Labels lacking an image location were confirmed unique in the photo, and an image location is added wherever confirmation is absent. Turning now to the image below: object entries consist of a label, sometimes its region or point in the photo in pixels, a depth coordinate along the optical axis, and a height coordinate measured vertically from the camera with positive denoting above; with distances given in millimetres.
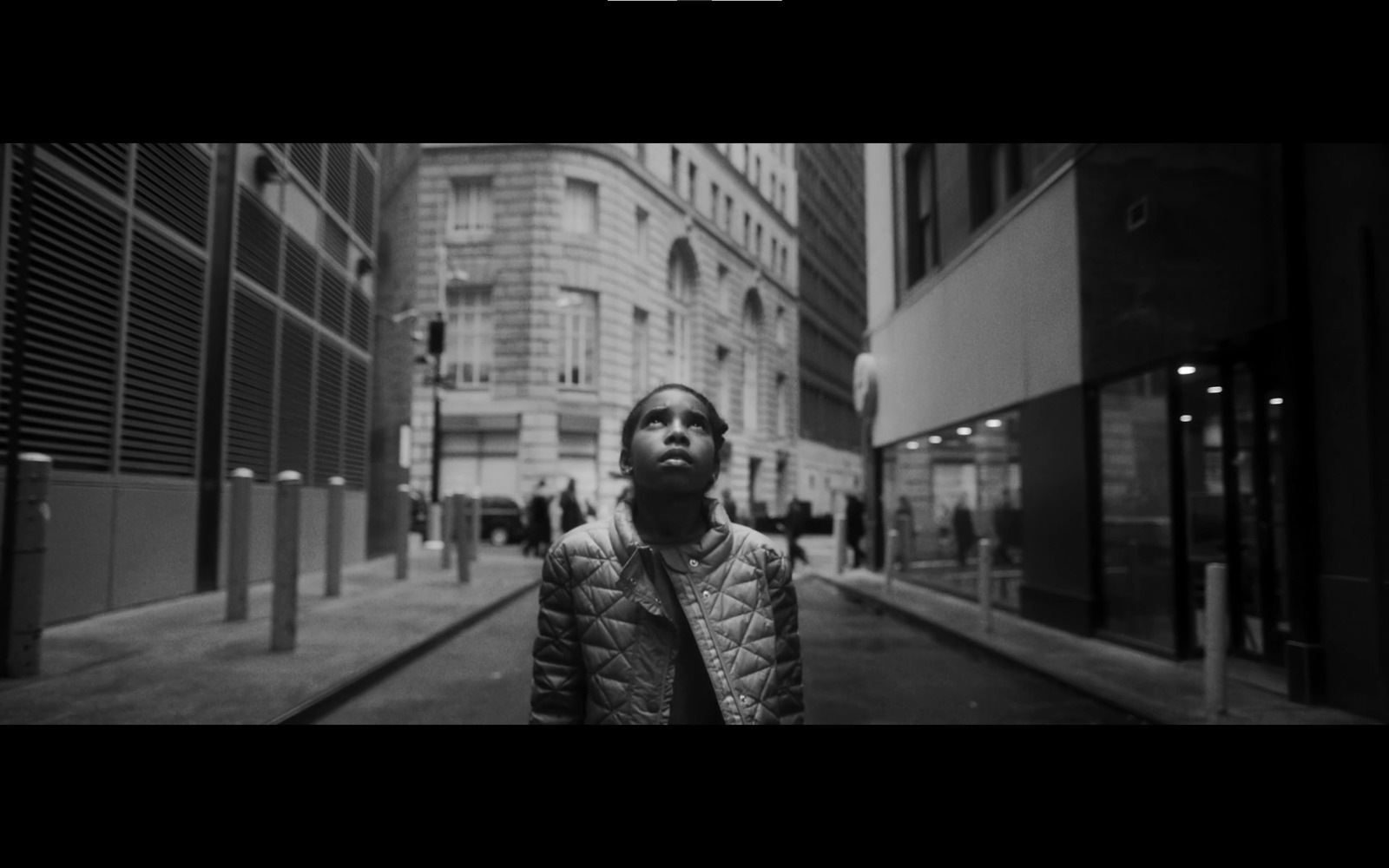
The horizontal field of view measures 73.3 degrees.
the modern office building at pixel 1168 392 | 6367 +1089
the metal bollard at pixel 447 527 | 16328 -442
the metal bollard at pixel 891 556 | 14133 -789
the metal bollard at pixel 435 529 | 17141 -519
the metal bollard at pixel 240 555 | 9320 -549
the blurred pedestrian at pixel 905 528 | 16062 -403
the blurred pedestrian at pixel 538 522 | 12414 -278
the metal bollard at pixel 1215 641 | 5910 -857
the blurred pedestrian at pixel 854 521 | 18781 -336
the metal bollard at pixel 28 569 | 6102 -457
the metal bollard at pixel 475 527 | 15137 -428
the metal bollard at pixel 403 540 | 14523 -598
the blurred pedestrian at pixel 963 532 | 14344 -423
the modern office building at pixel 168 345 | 8648 +1786
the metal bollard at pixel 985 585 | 10086 -877
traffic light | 15273 +2758
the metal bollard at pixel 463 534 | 13970 -481
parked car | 20625 -429
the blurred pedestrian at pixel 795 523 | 13820 -287
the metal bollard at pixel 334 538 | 12219 -492
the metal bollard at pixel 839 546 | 16406 -735
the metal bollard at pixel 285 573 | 7855 -621
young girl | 2191 -270
